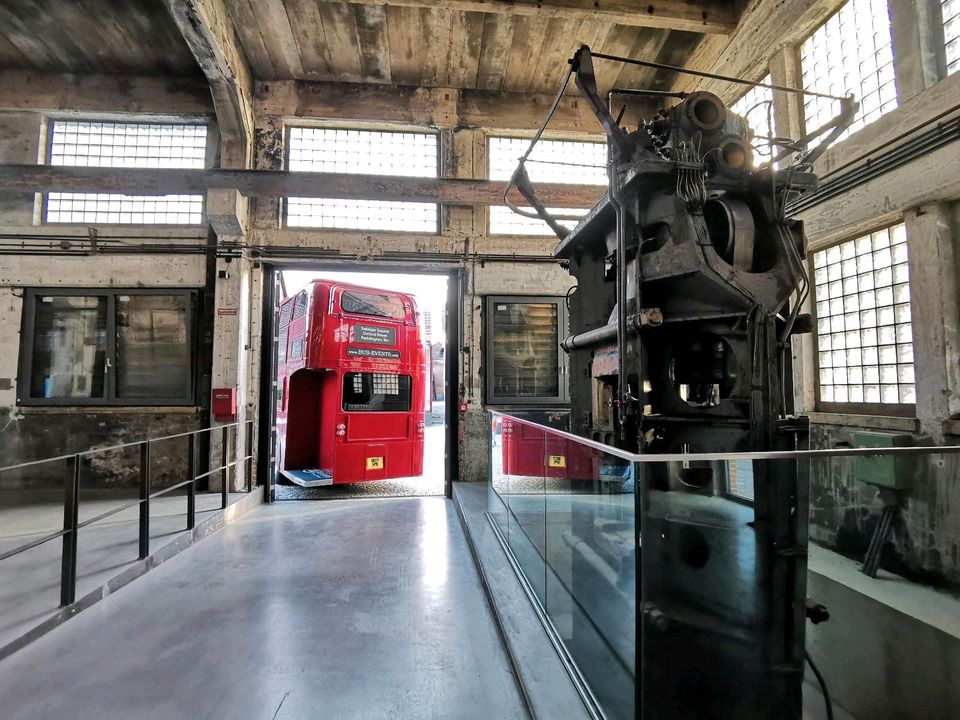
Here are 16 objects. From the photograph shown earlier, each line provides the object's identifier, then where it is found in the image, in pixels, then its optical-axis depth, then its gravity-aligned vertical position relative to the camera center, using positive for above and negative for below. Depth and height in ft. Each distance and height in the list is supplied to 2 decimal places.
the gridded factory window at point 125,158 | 18.73 +9.61
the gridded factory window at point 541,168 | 21.03 +10.29
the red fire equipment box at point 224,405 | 17.53 -0.69
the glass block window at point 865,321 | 11.47 +1.81
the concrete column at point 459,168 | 20.31 +9.70
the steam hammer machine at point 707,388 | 5.38 -0.02
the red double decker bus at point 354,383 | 20.45 +0.18
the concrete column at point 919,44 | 10.39 +7.86
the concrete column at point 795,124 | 14.12 +8.34
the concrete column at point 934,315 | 9.94 +1.60
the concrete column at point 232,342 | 17.92 +1.77
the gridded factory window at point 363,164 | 20.07 +9.96
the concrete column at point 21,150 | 18.16 +9.49
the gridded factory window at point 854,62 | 11.73 +9.00
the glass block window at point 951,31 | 10.09 +7.89
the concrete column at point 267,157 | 19.43 +9.80
